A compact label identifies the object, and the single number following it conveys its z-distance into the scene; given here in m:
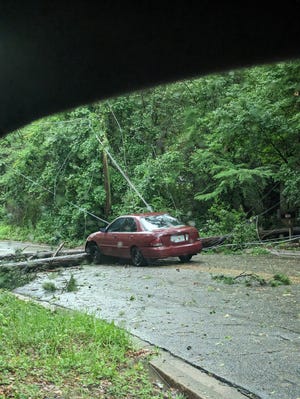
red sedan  13.41
